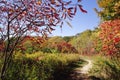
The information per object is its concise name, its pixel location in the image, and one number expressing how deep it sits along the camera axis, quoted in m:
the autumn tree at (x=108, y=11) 7.84
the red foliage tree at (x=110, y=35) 4.48
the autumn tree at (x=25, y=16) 1.92
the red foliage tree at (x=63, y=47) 12.08
